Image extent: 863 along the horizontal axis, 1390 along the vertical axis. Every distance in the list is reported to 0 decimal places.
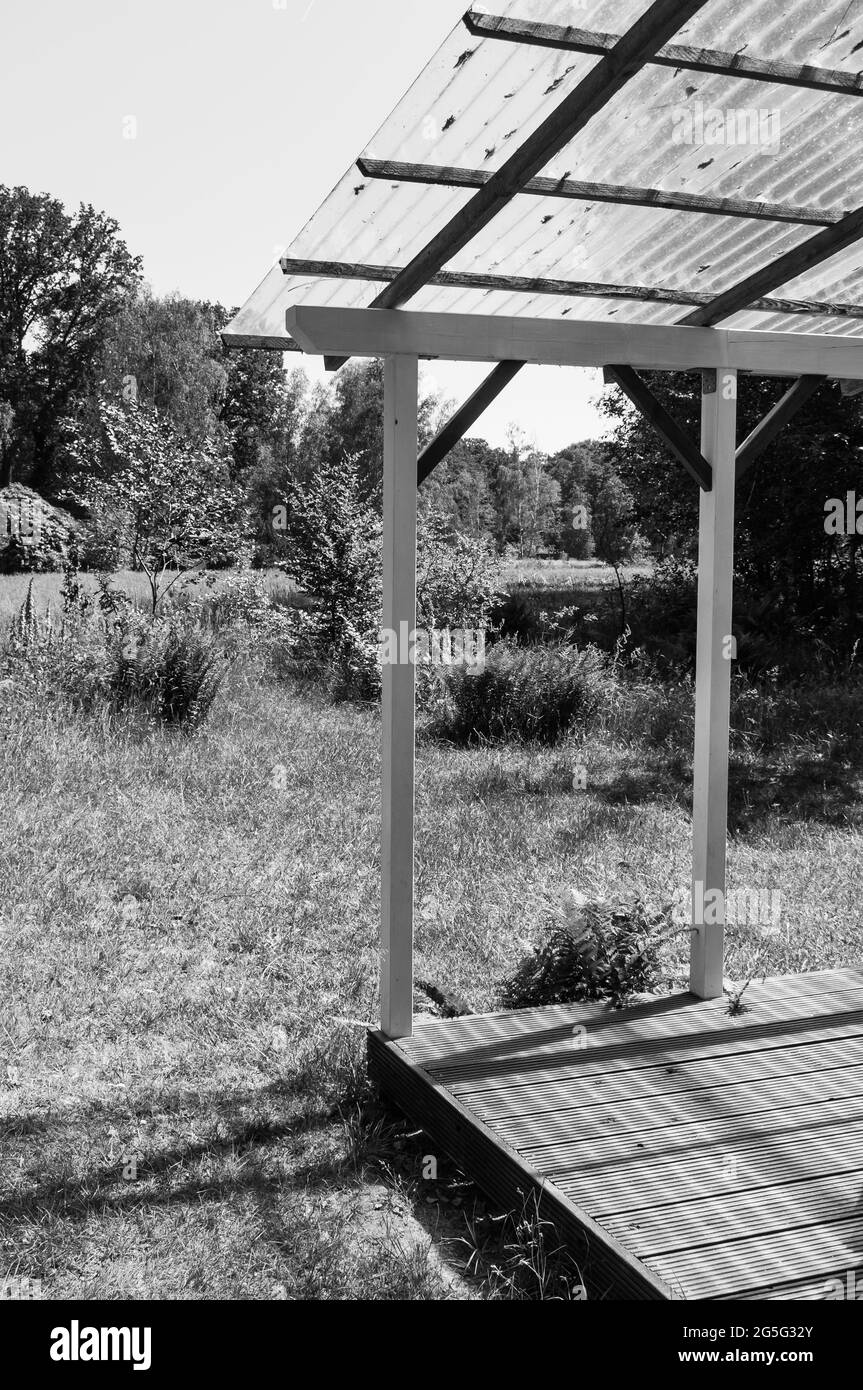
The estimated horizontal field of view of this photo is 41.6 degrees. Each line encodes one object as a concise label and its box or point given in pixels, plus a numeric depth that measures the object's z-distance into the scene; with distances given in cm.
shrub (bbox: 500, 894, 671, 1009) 426
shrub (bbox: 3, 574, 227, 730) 847
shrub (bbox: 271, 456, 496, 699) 1166
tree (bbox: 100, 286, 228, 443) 2886
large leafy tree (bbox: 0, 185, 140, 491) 3444
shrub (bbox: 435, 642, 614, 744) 952
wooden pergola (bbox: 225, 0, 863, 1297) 257
